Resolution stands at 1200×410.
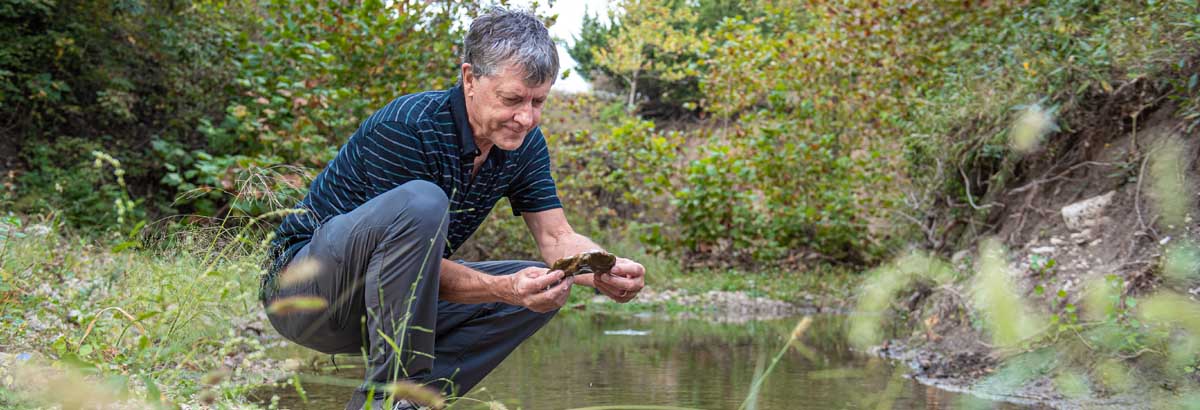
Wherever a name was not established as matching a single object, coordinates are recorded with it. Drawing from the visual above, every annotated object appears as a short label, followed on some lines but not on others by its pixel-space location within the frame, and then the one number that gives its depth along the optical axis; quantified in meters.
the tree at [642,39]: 20.06
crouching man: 2.35
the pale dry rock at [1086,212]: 4.37
